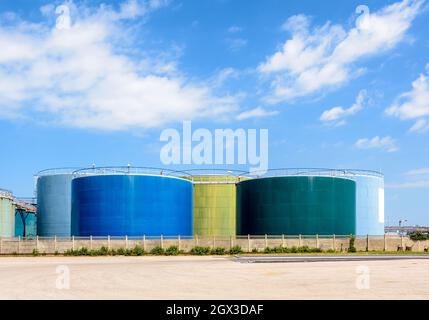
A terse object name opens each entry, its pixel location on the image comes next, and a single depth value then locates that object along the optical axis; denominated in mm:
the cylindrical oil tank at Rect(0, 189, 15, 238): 70750
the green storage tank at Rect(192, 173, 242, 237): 71250
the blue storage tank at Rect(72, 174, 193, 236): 55469
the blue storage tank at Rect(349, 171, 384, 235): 75481
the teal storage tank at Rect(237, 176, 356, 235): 57500
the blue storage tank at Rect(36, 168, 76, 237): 72250
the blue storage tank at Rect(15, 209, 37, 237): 87375
